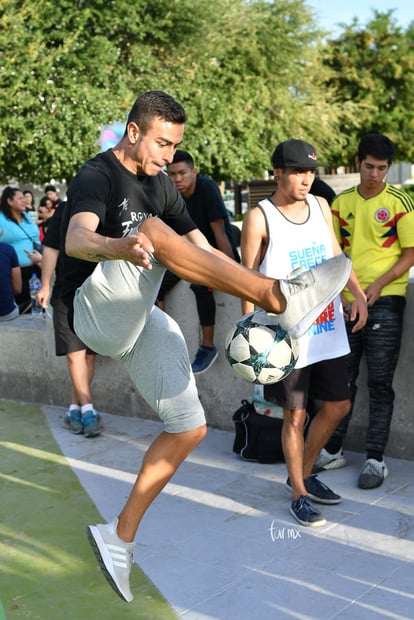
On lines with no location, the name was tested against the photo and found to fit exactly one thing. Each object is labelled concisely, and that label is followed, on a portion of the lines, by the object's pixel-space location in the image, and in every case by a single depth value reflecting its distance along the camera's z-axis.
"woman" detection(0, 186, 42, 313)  9.70
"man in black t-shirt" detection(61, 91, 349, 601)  3.31
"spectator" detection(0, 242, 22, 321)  8.29
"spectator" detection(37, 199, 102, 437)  6.81
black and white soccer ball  3.51
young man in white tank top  4.73
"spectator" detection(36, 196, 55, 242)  13.91
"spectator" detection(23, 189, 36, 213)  13.30
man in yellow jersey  5.33
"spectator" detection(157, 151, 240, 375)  6.51
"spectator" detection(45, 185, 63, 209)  14.40
